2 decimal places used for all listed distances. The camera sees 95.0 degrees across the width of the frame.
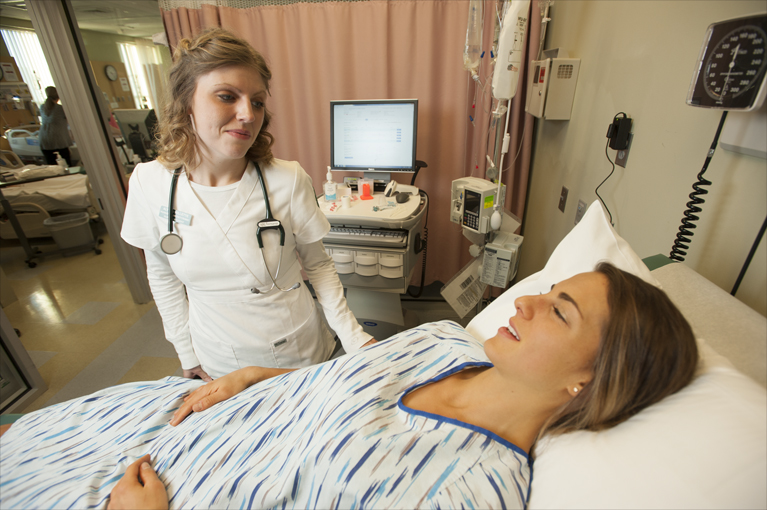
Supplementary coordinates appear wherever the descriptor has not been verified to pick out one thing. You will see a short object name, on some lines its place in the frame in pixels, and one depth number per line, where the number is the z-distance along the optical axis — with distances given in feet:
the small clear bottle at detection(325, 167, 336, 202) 6.78
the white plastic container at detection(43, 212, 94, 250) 11.00
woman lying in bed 2.31
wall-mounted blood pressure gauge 2.06
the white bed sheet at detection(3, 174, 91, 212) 10.78
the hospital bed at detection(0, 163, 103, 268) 10.65
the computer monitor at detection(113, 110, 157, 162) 8.58
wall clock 17.43
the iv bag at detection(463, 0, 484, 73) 6.00
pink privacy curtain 7.06
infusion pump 5.37
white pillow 1.83
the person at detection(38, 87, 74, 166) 8.53
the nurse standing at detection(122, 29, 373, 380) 3.17
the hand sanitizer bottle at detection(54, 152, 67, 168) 10.69
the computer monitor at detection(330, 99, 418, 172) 6.81
